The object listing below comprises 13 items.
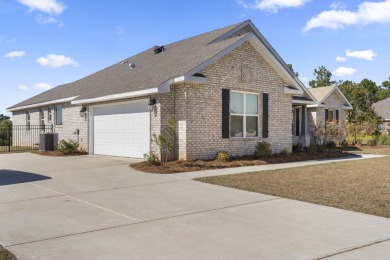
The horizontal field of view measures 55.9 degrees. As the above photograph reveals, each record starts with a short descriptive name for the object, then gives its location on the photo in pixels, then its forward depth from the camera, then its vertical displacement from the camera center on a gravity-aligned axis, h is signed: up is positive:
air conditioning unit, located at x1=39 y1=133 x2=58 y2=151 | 20.91 -0.63
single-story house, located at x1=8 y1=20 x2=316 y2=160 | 14.42 +1.29
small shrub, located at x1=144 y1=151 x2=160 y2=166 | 13.20 -1.07
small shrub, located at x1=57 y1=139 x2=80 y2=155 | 18.69 -0.85
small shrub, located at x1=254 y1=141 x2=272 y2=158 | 16.23 -0.92
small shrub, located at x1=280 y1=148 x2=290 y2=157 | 17.19 -1.12
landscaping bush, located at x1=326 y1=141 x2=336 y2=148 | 28.17 -1.17
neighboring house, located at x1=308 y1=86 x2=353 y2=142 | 28.60 +1.82
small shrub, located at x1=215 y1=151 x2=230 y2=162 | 14.55 -1.09
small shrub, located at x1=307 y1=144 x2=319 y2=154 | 19.12 -1.06
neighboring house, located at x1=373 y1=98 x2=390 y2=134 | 42.69 +2.01
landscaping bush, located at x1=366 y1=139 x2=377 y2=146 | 29.59 -1.09
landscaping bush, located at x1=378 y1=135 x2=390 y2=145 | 29.79 -0.94
